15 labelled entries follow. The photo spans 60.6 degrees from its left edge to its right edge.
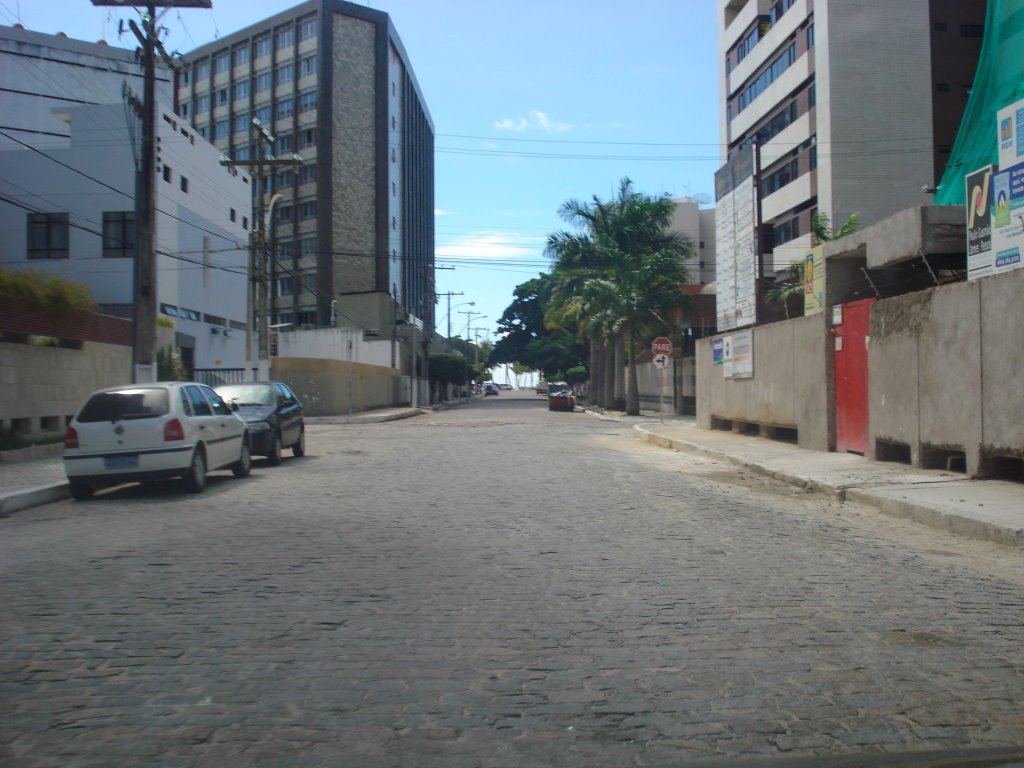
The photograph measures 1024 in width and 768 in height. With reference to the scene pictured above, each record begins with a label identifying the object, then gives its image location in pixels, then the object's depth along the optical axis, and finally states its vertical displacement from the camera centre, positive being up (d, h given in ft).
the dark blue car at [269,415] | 54.80 -1.45
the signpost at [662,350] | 97.71 +4.55
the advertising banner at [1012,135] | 39.68 +11.65
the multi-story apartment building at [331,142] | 215.31 +63.65
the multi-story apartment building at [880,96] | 135.74 +46.16
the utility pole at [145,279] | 63.72 +8.39
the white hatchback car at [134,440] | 39.73 -2.12
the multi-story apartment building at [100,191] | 124.16 +29.92
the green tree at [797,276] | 101.85 +15.30
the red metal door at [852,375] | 50.24 +0.84
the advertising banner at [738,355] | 71.41 +2.95
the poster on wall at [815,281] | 56.65 +7.30
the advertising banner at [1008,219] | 37.60 +7.41
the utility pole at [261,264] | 103.35 +15.75
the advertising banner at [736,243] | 74.16 +13.26
